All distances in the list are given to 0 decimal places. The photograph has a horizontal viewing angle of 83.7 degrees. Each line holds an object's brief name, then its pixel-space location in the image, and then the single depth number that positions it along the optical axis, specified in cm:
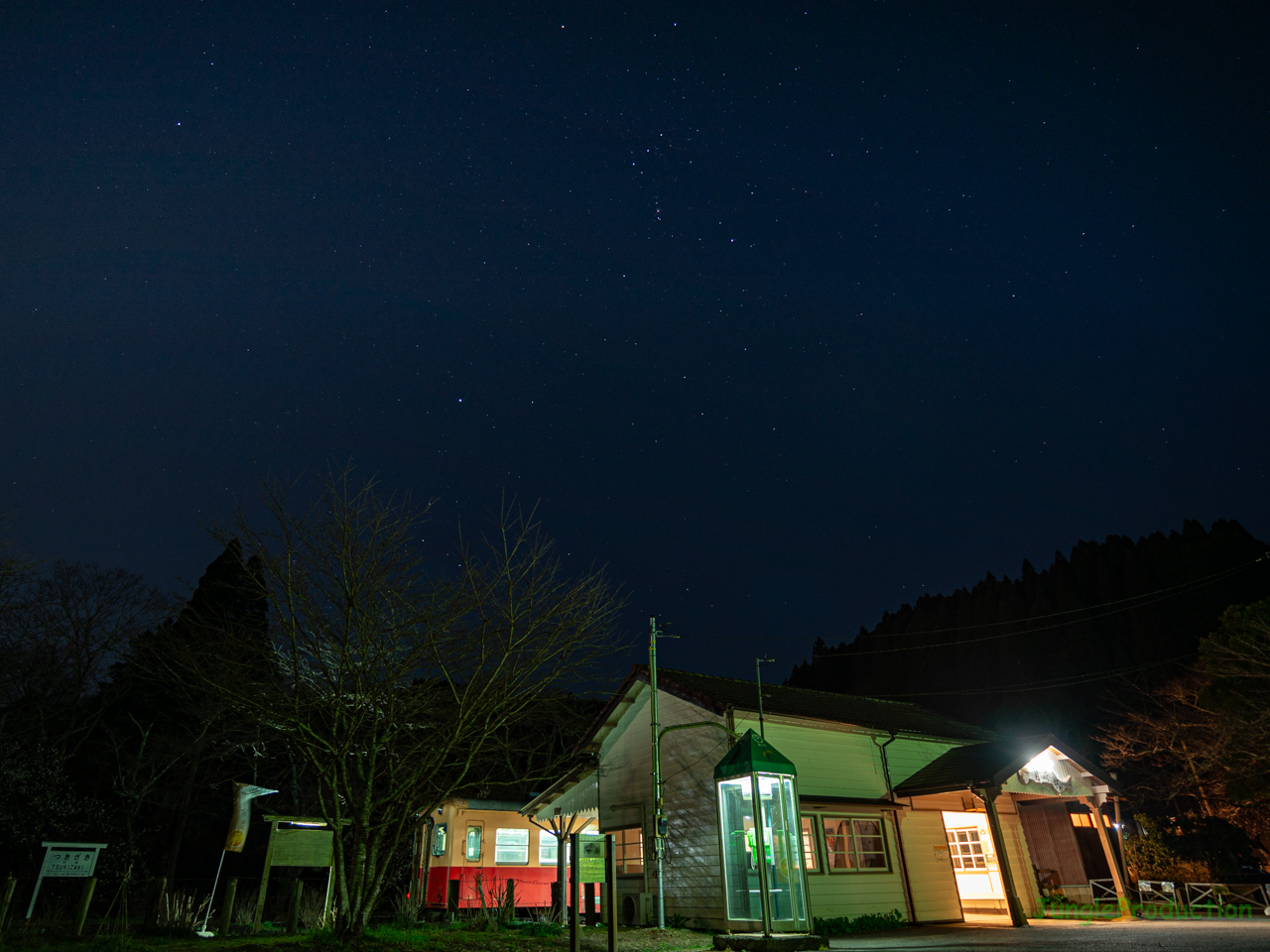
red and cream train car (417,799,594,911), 2358
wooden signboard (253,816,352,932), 1218
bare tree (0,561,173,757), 2323
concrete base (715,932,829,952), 1109
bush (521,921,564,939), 1290
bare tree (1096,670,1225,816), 2633
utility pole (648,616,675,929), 1496
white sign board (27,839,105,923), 1205
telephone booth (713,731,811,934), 1183
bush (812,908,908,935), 1459
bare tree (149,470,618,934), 1018
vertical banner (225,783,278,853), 1296
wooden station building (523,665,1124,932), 1573
